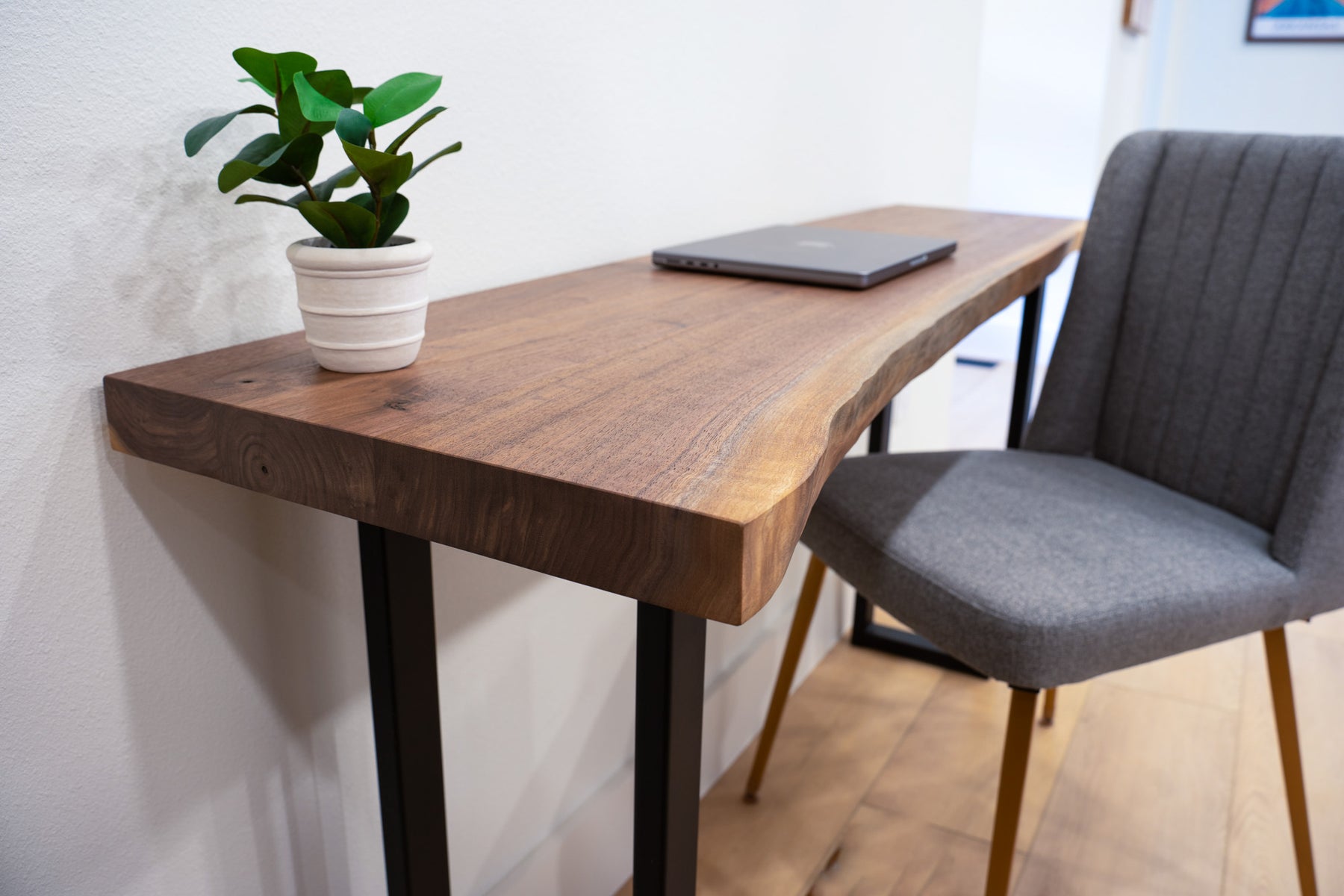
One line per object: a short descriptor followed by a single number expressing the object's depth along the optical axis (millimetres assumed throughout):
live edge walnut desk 449
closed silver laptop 953
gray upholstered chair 945
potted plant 548
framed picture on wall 4625
